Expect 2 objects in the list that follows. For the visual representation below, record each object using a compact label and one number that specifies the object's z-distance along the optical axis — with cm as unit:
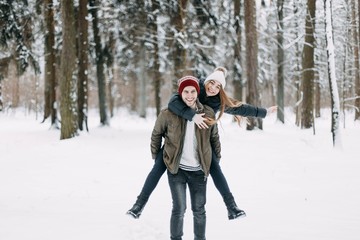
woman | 384
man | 362
